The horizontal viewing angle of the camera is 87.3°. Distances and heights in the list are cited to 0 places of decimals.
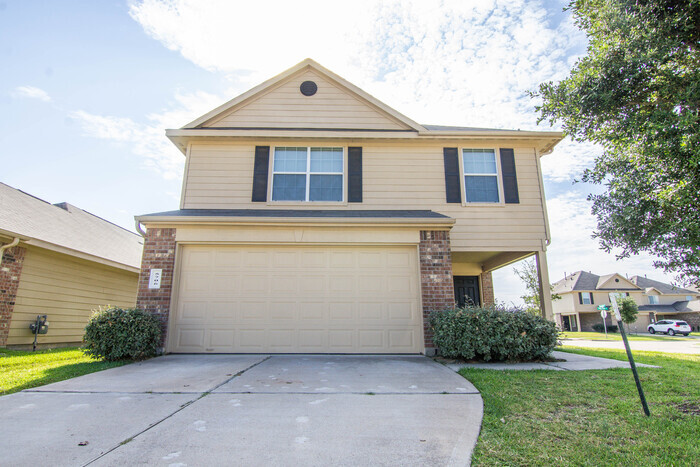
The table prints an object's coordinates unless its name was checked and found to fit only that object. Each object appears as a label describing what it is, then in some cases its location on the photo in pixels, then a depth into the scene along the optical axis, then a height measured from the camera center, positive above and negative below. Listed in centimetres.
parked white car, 3253 -114
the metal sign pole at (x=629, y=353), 368 -39
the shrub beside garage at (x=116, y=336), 684 -42
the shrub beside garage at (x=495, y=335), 673 -38
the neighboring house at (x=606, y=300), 3831 +150
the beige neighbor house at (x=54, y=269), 908 +126
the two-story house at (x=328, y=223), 793 +202
